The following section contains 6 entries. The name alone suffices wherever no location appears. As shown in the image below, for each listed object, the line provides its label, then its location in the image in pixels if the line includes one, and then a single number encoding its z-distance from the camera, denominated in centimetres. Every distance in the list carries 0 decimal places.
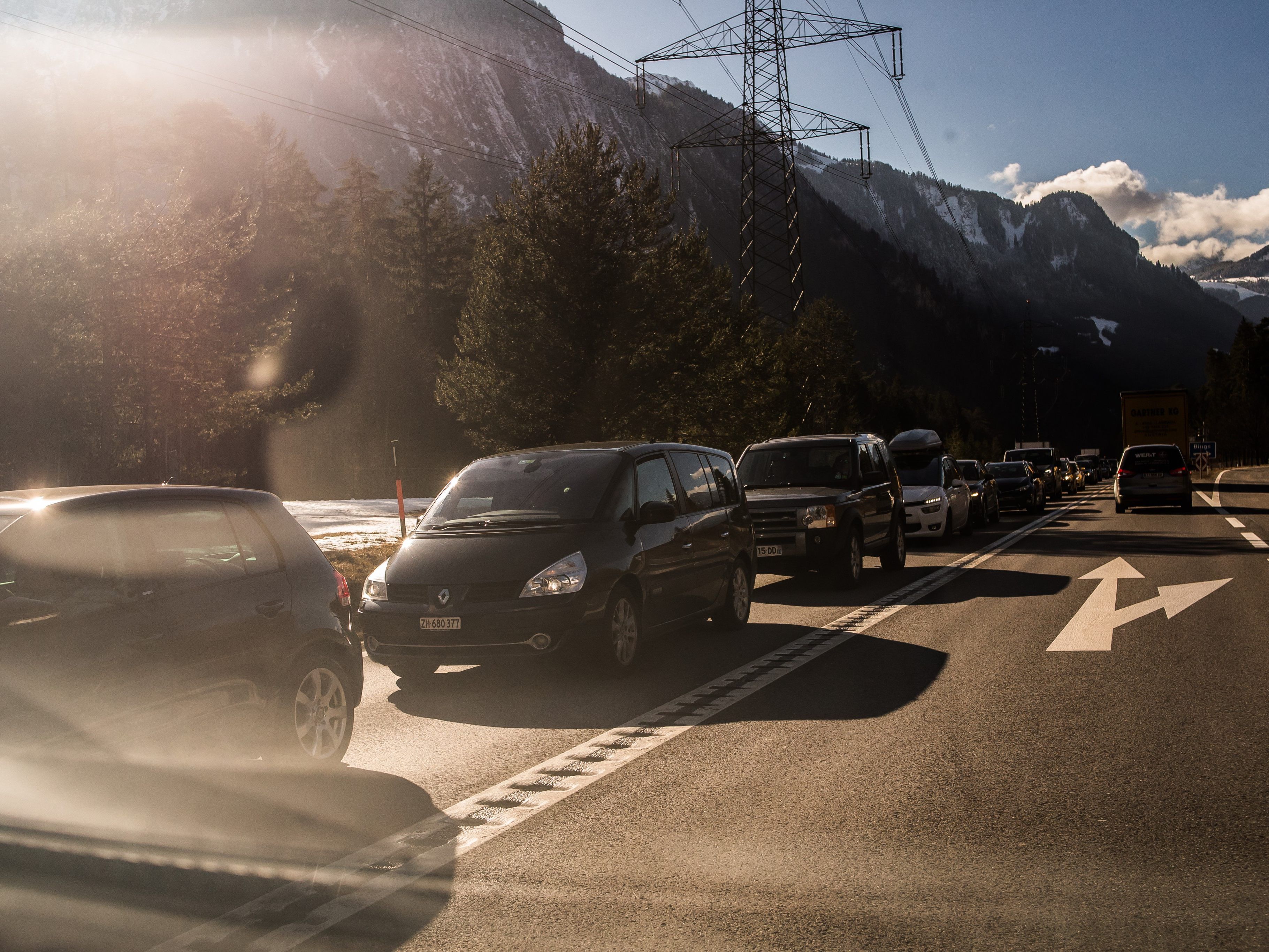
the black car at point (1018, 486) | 3161
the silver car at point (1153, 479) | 2895
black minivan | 782
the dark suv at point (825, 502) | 1389
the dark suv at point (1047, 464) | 4106
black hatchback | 427
